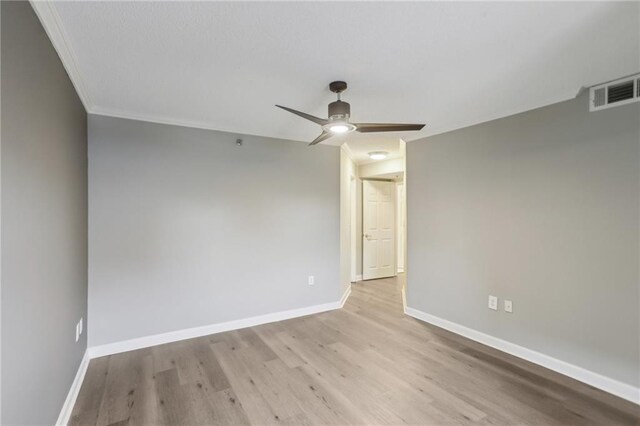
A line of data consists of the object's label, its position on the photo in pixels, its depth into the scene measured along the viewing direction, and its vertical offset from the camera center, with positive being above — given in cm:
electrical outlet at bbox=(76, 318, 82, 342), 244 -98
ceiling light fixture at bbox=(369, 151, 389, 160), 500 +99
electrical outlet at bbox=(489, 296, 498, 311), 312 -93
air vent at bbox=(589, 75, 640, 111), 224 +93
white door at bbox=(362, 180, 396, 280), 612 -34
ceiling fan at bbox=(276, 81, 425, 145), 230 +71
